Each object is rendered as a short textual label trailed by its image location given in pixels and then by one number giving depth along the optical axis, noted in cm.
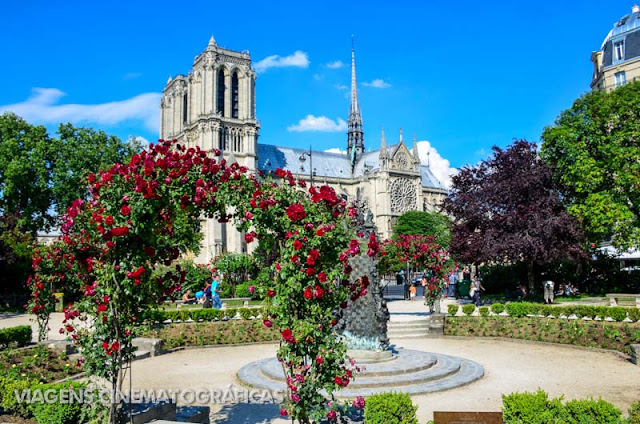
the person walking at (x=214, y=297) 2355
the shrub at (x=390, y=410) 670
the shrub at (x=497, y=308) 1927
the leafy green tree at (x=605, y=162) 2703
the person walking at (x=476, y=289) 2601
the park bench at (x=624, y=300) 2369
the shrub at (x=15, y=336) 1433
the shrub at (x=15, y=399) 788
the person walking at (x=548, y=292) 2566
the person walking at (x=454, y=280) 3354
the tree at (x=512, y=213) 2686
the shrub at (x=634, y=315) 1585
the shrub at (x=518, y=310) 1831
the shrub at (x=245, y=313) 1948
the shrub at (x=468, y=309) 1925
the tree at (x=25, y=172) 3378
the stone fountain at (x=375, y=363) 1052
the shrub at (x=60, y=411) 686
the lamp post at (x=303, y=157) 8594
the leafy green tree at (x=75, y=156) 3672
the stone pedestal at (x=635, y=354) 1247
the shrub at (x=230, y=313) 2008
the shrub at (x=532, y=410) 654
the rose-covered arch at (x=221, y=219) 642
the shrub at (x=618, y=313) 1616
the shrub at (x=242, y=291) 3512
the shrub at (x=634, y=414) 629
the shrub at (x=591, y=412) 632
